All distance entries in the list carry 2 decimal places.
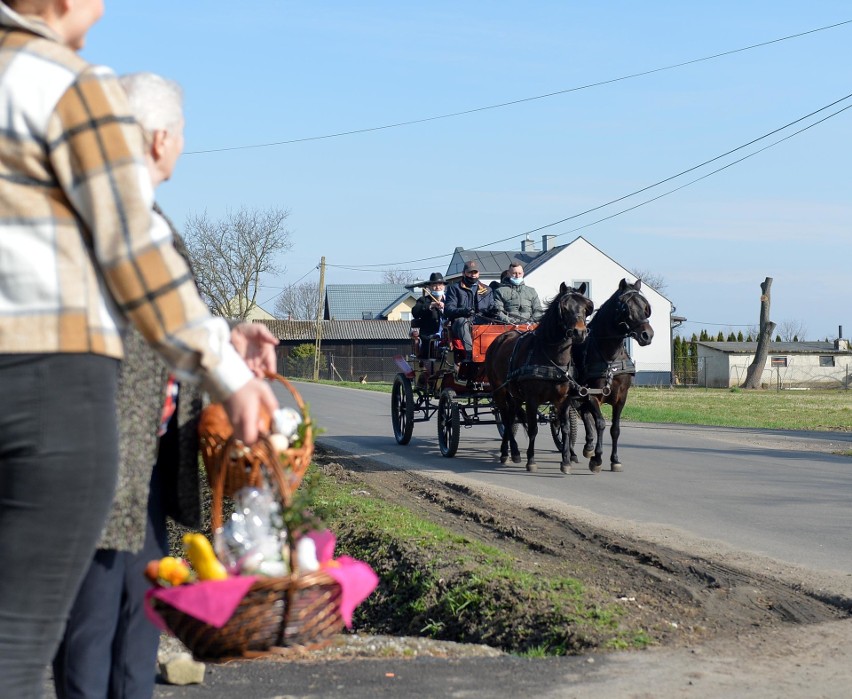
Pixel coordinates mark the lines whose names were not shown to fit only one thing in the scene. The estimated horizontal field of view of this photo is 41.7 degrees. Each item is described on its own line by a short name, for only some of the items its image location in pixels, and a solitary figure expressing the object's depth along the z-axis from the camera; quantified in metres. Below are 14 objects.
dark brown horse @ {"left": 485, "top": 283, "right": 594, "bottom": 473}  12.73
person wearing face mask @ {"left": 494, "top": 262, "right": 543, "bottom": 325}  15.21
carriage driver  16.22
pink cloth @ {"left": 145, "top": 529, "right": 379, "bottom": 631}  2.38
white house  67.00
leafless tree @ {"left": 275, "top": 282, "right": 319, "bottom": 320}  121.06
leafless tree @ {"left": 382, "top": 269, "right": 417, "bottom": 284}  120.04
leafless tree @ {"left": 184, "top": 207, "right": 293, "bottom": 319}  72.94
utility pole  68.88
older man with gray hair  2.71
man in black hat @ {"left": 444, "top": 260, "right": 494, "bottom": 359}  14.88
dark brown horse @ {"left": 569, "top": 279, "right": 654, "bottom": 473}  12.88
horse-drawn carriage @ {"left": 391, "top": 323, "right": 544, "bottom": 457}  14.91
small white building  66.56
